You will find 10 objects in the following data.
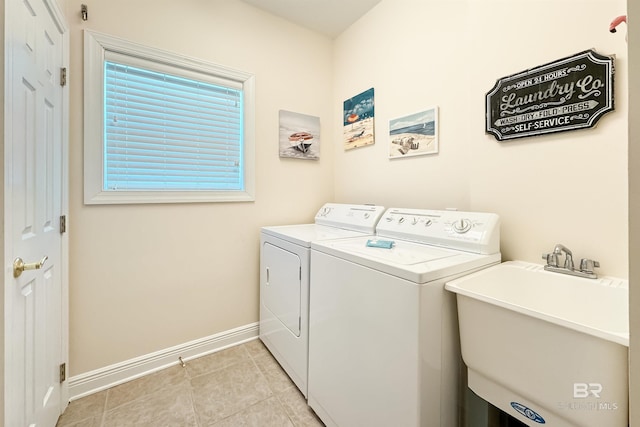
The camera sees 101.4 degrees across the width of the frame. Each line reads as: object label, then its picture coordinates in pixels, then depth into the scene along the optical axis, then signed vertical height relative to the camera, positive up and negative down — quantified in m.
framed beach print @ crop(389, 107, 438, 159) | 1.78 +0.56
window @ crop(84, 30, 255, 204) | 1.64 +0.61
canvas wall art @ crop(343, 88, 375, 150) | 2.26 +0.83
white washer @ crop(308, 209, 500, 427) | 0.95 -0.46
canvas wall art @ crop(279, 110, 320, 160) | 2.36 +0.71
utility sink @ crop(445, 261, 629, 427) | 0.68 -0.40
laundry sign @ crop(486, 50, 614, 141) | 1.10 +0.54
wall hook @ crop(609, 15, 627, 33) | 0.96 +0.71
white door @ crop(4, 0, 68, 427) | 0.91 +0.00
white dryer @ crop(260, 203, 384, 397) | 1.59 -0.44
